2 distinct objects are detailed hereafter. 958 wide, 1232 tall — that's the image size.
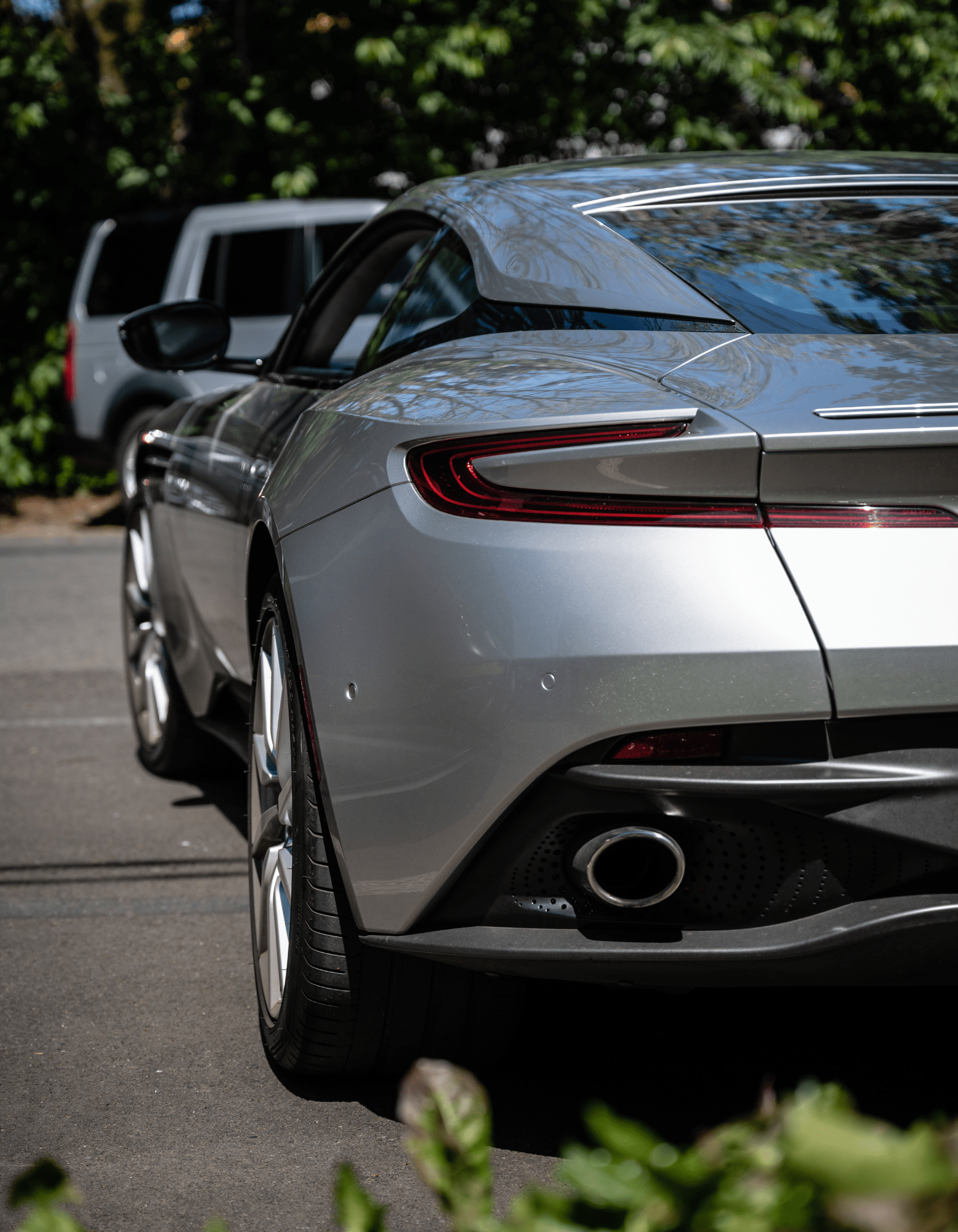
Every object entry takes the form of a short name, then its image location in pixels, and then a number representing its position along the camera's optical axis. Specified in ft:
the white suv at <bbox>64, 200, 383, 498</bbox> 40.72
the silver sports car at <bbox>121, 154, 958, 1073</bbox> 11.03
